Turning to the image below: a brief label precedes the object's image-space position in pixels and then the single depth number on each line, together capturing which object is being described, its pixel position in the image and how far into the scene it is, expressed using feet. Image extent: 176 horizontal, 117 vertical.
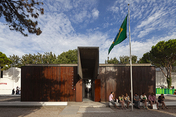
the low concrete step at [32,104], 33.56
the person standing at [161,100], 31.62
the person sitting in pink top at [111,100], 32.65
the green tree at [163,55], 78.27
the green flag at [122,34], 29.55
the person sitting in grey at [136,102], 31.18
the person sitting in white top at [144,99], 31.48
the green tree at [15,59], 147.49
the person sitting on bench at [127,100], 31.63
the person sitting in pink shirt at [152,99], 31.84
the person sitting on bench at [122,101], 30.86
